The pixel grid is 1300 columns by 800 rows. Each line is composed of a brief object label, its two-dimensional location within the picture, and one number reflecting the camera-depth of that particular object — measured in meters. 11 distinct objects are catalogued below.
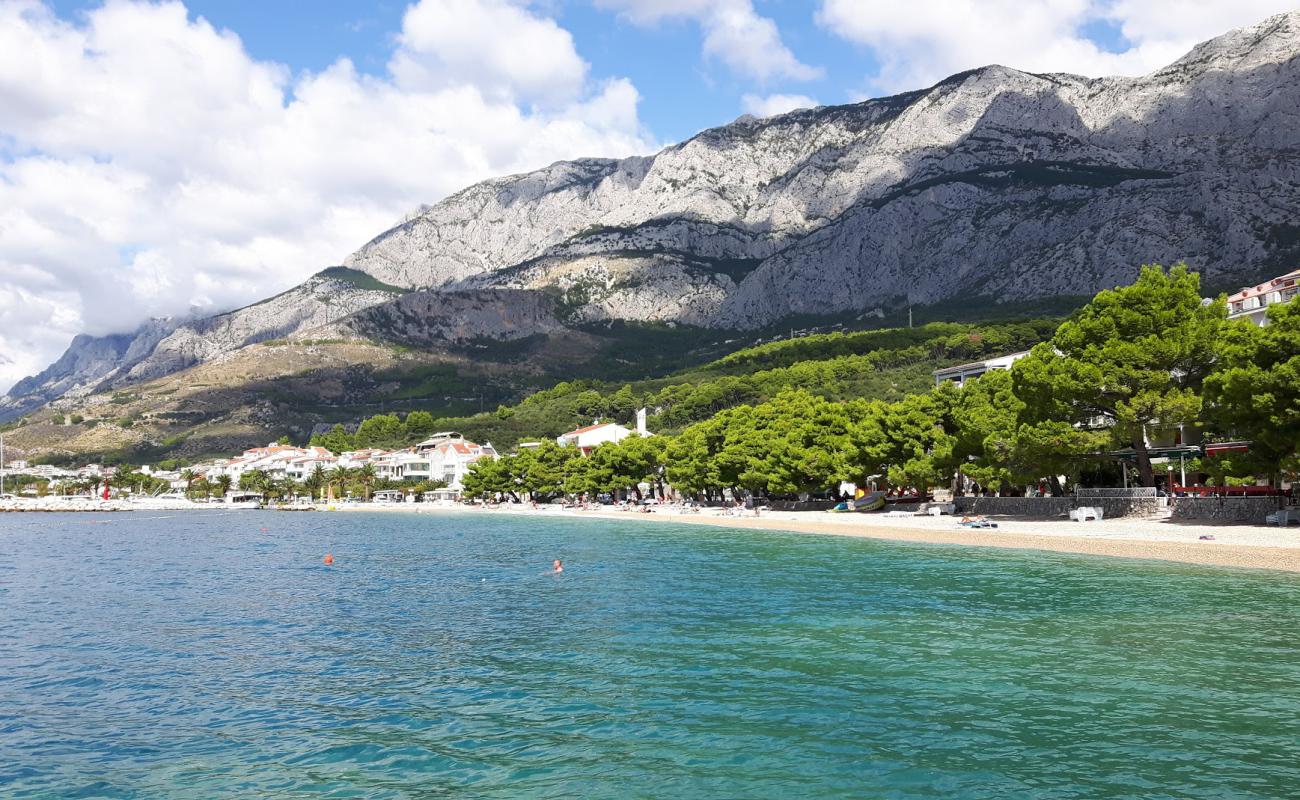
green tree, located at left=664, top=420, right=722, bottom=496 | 94.44
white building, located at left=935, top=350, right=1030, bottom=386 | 109.18
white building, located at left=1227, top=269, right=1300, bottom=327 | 89.38
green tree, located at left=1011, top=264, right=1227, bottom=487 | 47.97
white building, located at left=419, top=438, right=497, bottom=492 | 158.38
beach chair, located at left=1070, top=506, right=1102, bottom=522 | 51.75
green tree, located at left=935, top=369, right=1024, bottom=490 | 56.69
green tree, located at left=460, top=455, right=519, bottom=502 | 130.88
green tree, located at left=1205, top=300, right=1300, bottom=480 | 38.47
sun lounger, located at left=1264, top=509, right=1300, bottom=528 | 42.47
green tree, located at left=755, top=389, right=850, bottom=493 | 75.06
